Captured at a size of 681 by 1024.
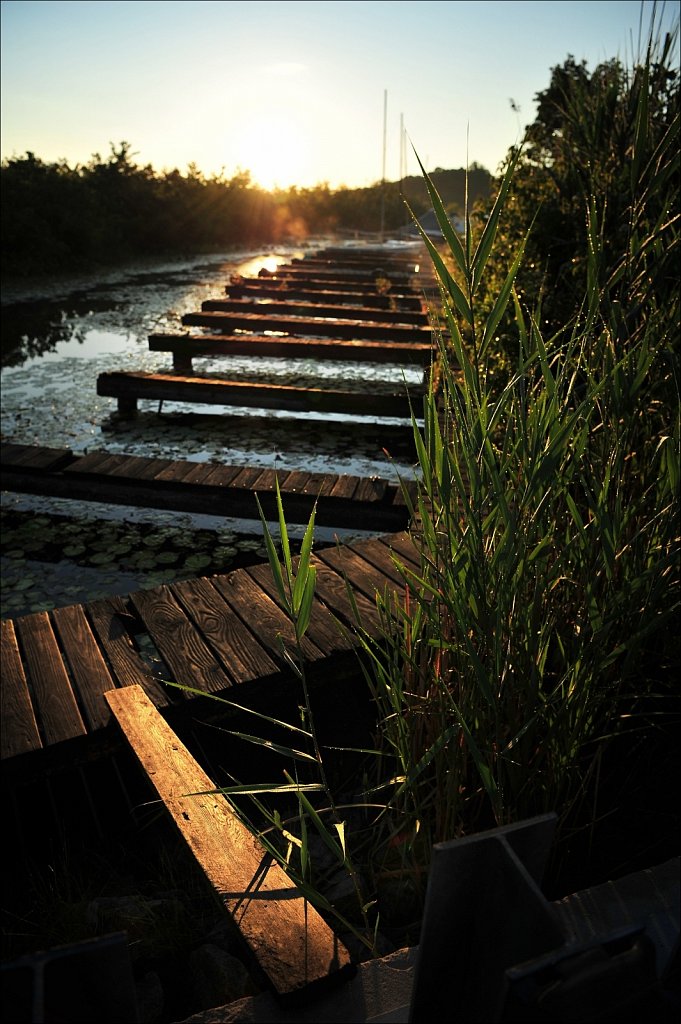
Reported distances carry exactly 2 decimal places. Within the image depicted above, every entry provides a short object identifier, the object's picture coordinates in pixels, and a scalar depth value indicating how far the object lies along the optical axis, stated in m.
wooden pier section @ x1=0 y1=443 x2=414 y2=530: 3.50
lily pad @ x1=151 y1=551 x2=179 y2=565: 3.49
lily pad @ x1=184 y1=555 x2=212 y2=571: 3.46
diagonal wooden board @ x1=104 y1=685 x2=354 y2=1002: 1.03
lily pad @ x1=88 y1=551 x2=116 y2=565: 3.47
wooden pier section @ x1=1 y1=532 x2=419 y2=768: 1.89
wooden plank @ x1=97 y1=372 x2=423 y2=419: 5.36
